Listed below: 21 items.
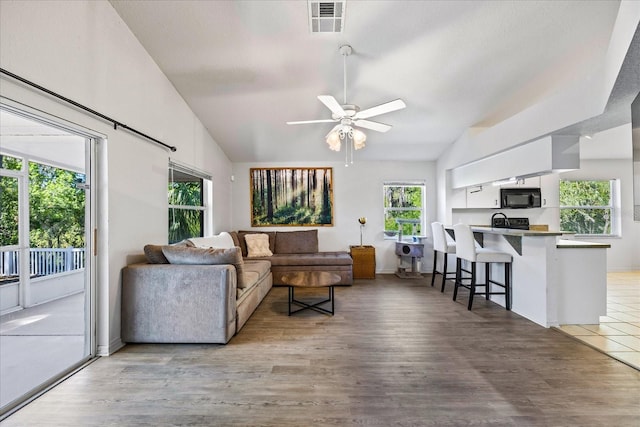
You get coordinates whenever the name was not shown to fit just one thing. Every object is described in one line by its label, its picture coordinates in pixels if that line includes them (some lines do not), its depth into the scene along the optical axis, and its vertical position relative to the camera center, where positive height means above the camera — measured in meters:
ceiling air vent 2.46 +1.78
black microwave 5.31 +0.27
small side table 5.46 -0.94
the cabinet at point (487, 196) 5.34 +0.31
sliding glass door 2.52 -0.32
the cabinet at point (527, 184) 5.40 +0.54
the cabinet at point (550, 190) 5.64 +0.44
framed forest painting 5.97 +0.37
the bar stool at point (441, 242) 4.49 -0.45
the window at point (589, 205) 6.04 +0.14
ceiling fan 2.68 +0.99
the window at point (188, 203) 3.98 +0.21
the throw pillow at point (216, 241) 3.84 -0.37
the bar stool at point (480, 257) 3.55 -0.55
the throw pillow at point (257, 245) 5.28 -0.56
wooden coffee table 3.38 -0.78
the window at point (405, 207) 6.06 +0.15
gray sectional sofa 2.67 -0.77
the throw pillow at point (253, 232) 5.36 -0.45
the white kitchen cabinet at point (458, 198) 5.48 +0.29
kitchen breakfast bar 3.10 -0.75
